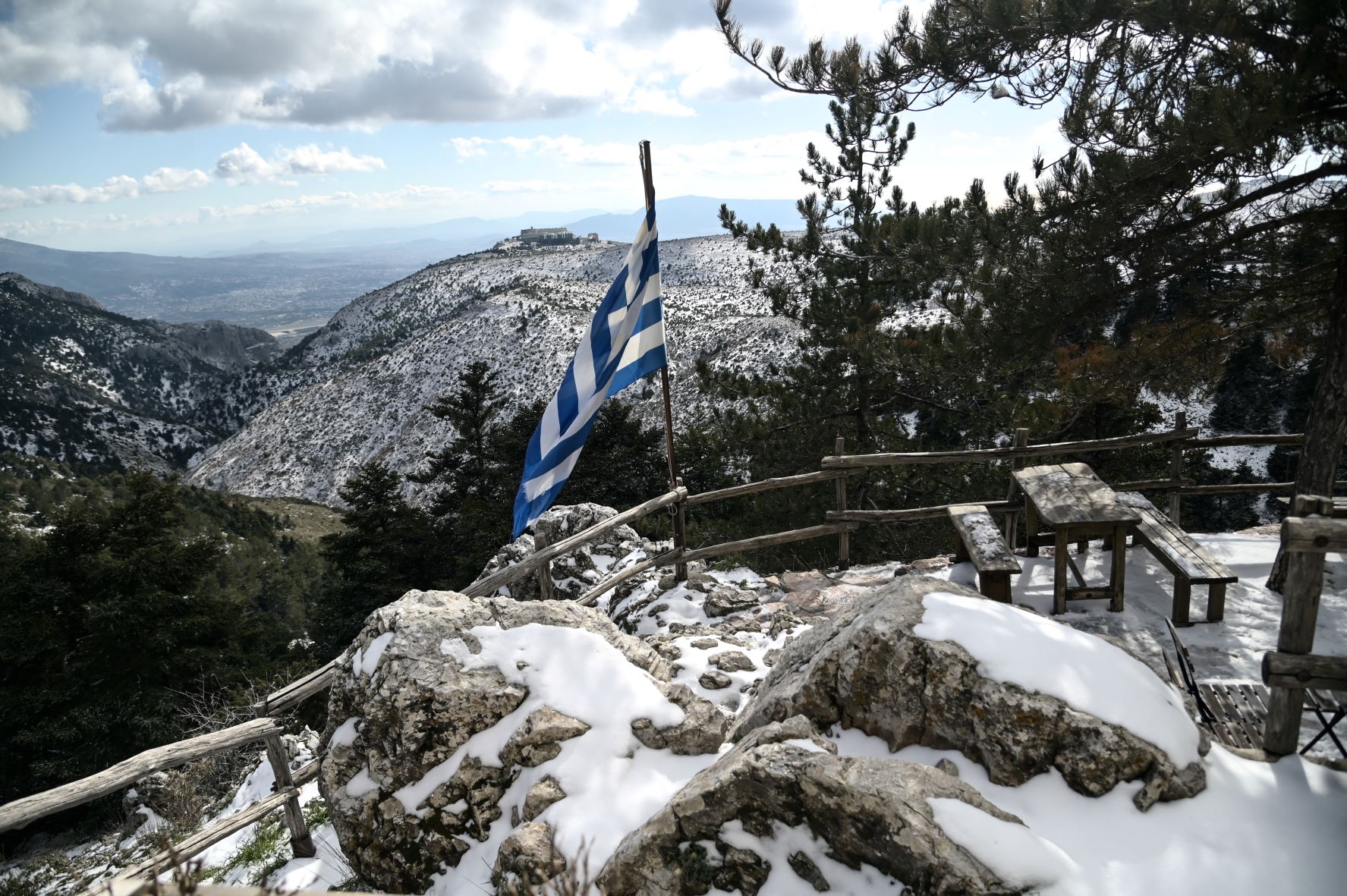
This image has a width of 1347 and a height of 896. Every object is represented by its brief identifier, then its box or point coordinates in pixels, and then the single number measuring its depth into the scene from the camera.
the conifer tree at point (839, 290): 11.32
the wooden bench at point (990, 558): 5.29
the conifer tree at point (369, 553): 22.70
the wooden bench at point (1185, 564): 5.32
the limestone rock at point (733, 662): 5.51
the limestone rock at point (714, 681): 5.25
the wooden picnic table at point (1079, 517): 5.43
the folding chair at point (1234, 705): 3.89
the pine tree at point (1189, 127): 4.78
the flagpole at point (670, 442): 6.14
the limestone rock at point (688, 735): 3.71
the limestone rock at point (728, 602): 7.06
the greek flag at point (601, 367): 6.16
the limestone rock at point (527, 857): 2.94
